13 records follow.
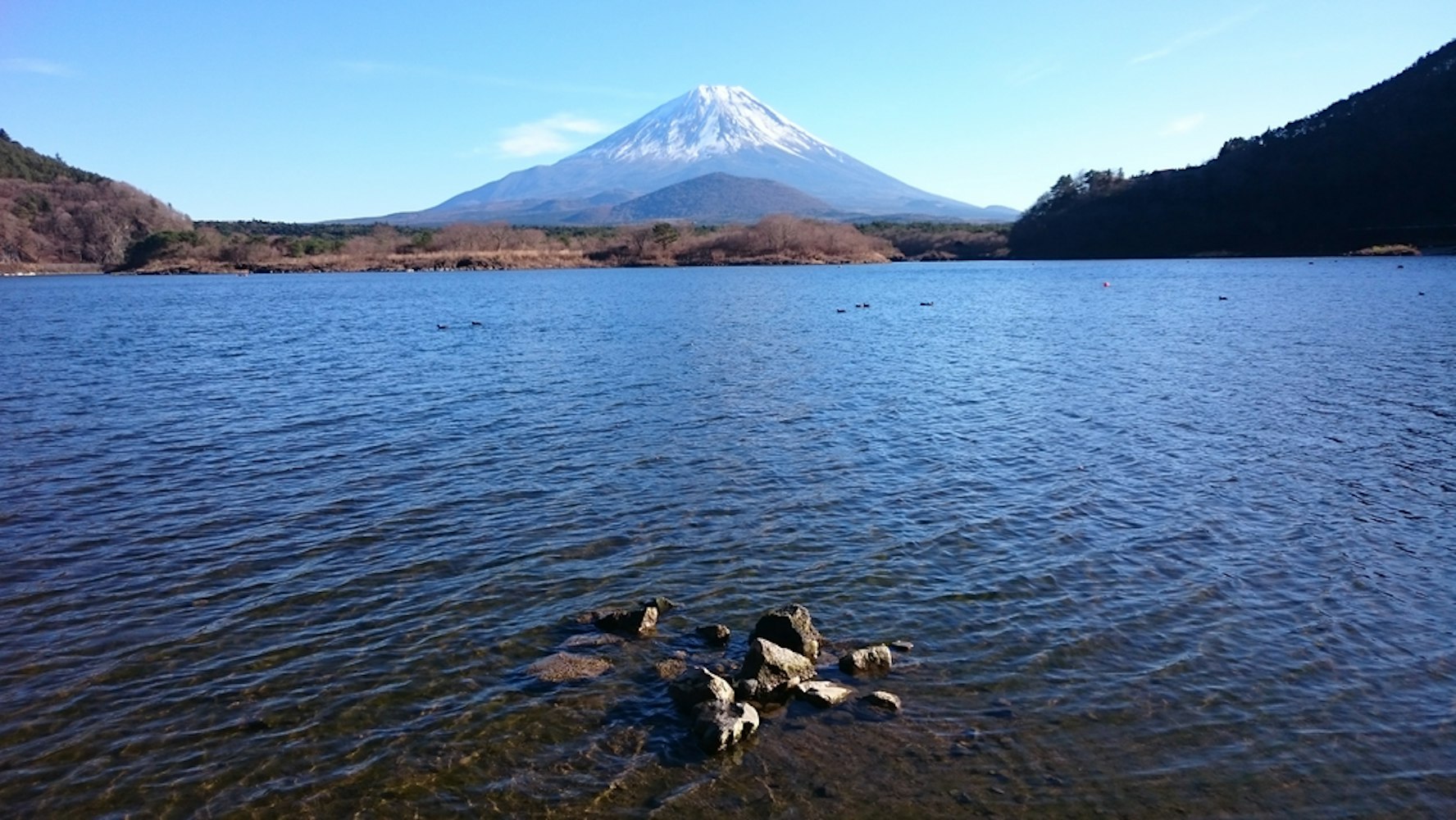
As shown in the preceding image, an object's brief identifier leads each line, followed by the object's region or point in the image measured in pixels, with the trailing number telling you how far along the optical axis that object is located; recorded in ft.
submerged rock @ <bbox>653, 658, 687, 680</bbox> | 27.76
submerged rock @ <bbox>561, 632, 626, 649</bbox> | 29.78
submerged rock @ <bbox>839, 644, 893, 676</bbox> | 27.76
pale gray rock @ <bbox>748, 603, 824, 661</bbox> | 28.40
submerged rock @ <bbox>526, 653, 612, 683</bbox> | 27.66
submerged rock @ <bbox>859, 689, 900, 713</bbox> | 25.49
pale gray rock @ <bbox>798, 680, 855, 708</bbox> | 25.88
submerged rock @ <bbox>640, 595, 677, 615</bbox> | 32.42
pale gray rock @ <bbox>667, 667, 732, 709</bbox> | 25.29
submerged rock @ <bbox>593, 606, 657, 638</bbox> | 30.73
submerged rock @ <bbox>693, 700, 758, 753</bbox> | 23.54
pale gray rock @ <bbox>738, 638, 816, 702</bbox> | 26.08
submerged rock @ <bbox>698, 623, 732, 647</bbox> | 29.76
